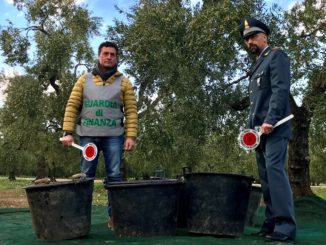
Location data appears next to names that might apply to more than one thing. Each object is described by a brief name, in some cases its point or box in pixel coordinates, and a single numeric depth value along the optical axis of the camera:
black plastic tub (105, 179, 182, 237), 4.41
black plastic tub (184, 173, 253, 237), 4.50
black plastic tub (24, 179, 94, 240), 4.36
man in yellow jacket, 4.93
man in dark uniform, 4.27
